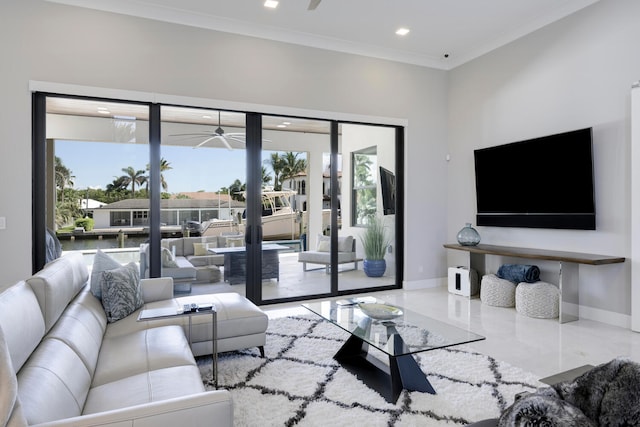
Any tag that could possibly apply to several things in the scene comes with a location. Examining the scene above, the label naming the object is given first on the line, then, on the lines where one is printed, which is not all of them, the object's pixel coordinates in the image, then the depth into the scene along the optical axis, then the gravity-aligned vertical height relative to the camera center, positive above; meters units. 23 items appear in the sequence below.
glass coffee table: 2.57 -0.81
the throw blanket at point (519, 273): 4.91 -0.73
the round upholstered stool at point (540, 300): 4.56 -0.98
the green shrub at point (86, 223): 4.40 -0.07
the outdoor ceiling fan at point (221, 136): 4.92 +0.98
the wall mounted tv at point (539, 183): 4.45 +0.38
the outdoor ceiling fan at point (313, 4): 3.12 +1.65
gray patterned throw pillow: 2.93 -0.57
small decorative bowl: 3.11 -0.76
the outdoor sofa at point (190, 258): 4.72 -0.51
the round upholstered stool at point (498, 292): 5.07 -0.99
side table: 2.67 -0.66
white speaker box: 5.62 -0.95
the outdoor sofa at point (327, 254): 5.58 -0.54
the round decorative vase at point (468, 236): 5.58 -0.30
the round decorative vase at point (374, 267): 6.00 -0.78
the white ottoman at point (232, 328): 3.05 -0.87
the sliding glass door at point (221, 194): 4.35 +0.27
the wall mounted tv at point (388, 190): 6.07 +0.37
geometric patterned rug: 2.37 -1.17
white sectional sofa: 1.36 -0.67
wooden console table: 4.08 -0.49
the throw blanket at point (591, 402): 1.10 -0.54
